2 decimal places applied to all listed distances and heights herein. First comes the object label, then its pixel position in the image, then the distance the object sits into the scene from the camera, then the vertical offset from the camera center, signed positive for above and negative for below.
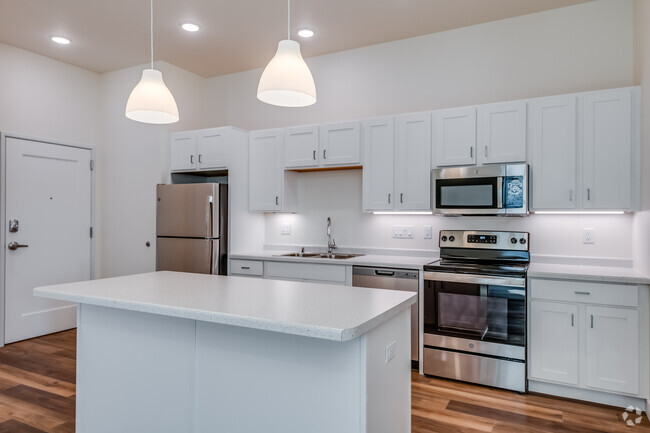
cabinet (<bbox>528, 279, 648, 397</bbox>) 2.80 -0.79
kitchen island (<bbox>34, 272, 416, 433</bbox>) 1.64 -0.61
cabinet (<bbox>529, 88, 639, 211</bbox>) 3.02 +0.50
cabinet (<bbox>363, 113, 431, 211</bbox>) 3.68 +0.49
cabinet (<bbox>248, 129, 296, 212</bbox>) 4.35 +0.43
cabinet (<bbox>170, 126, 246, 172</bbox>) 4.39 +0.73
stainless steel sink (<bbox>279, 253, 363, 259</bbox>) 4.16 -0.36
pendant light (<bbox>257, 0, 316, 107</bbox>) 2.10 +0.71
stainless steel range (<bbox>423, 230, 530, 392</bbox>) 3.09 -0.69
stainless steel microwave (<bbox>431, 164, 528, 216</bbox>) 3.25 +0.23
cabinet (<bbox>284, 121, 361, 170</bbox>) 3.97 +0.70
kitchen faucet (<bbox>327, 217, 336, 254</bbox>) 4.35 -0.22
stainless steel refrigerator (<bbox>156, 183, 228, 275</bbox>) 4.26 -0.10
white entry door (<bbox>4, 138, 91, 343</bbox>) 4.32 -0.13
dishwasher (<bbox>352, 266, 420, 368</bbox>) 3.49 -0.51
